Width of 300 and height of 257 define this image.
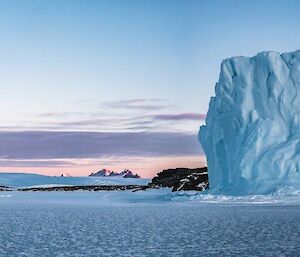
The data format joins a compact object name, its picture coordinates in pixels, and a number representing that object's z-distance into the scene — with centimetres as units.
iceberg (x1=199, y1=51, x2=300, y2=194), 4241
